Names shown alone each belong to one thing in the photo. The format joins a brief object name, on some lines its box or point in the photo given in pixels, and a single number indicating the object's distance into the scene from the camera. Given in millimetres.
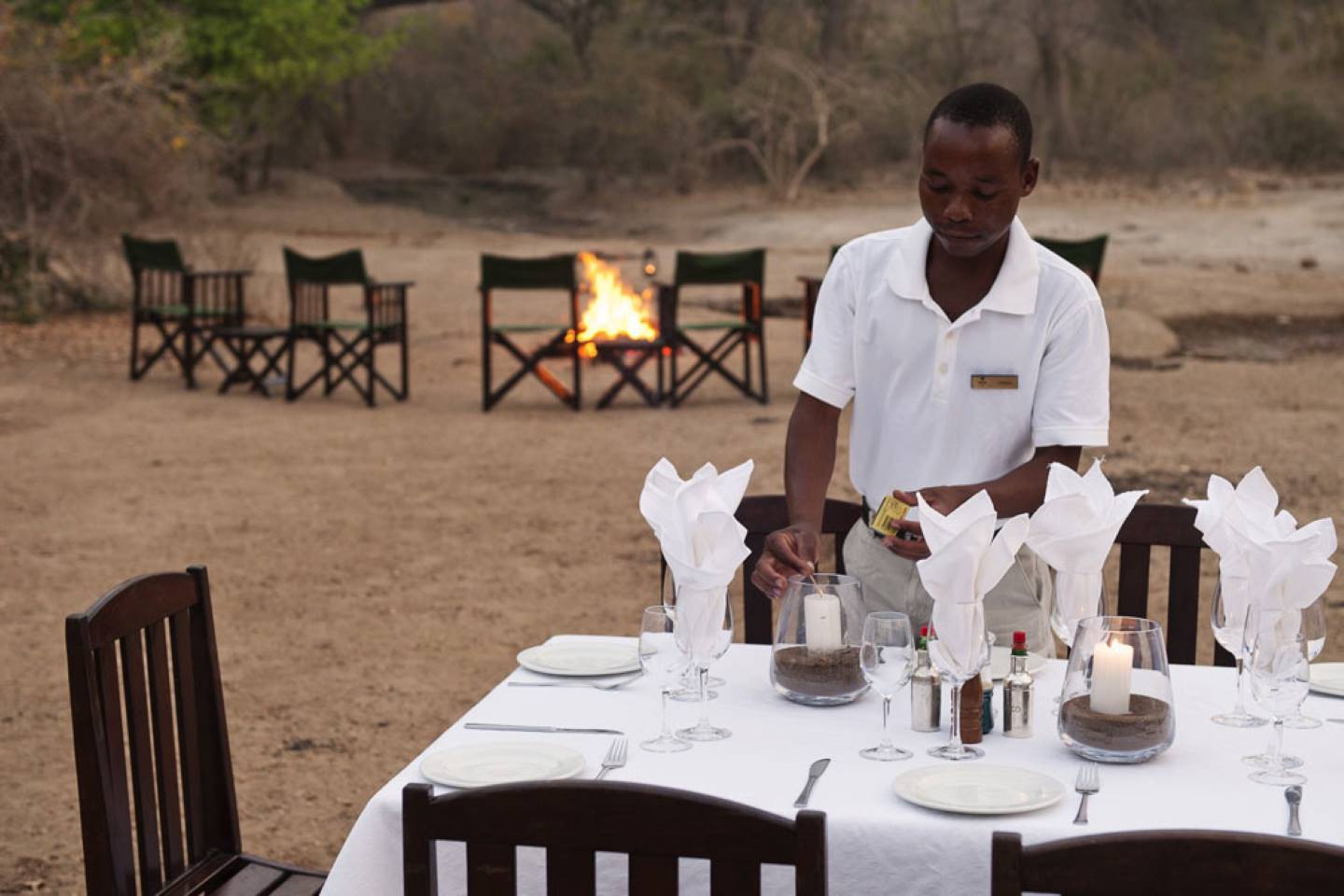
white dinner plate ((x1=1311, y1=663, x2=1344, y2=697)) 3055
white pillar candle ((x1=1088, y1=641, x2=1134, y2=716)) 2555
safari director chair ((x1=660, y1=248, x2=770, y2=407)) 12289
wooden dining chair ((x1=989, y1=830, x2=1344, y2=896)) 1770
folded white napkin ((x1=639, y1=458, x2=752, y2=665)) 2738
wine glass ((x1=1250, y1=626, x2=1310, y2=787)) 2580
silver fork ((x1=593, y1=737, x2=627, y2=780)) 2650
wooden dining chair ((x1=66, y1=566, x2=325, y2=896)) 2830
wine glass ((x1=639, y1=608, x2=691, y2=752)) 2783
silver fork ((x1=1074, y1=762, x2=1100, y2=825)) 2473
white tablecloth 2346
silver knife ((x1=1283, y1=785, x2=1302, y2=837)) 2328
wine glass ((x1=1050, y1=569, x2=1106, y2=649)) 2928
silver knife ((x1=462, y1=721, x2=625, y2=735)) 2838
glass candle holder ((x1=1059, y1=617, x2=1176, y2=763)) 2564
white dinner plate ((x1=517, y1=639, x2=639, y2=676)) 3180
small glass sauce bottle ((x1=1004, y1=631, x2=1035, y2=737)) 2738
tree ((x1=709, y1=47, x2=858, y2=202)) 29922
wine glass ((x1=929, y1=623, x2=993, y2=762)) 2607
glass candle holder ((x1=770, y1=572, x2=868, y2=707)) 2799
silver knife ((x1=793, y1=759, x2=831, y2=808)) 2439
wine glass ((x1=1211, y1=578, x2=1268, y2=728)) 2811
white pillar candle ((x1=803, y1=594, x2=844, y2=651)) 2803
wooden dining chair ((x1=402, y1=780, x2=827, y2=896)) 1922
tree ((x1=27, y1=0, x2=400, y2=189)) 24328
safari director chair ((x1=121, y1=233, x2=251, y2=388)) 13359
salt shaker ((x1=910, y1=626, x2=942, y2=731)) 2783
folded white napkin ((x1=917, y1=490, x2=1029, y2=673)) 2600
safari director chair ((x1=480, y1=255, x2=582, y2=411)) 12031
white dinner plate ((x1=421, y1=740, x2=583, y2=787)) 2590
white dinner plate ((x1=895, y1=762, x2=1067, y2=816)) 2383
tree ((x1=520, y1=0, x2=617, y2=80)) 37062
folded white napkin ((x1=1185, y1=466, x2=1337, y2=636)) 2660
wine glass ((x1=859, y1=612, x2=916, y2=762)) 2582
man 3172
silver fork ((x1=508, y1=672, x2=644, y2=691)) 3109
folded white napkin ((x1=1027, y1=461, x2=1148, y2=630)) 2893
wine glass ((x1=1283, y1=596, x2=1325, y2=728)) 2654
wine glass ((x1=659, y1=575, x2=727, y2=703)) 2809
